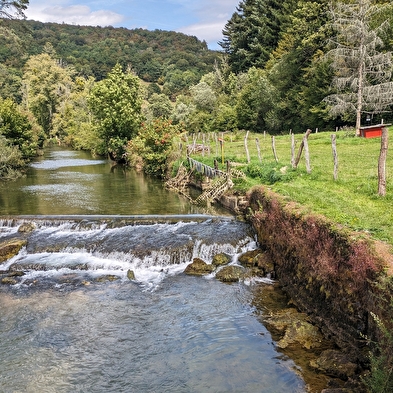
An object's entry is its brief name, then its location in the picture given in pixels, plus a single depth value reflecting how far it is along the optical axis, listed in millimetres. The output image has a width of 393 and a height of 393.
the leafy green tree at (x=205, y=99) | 64125
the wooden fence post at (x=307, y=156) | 17377
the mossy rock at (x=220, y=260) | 14453
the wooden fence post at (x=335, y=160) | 15818
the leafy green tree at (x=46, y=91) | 86000
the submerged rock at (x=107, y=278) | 13609
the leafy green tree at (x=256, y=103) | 50656
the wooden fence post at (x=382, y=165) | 12242
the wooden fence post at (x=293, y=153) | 19597
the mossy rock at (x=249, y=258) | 14214
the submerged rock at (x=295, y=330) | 9328
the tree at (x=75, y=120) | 67625
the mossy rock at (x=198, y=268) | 13859
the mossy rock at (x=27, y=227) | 17739
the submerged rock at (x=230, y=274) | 13141
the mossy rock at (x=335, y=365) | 7926
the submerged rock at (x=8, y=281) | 13510
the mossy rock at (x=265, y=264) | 13422
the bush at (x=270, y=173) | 18281
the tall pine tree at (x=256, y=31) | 66062
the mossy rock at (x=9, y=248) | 15523
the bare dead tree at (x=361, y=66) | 32375
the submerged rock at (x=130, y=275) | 13778
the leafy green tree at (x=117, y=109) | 45688
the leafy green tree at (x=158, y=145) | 33219
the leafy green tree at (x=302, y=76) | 43375
